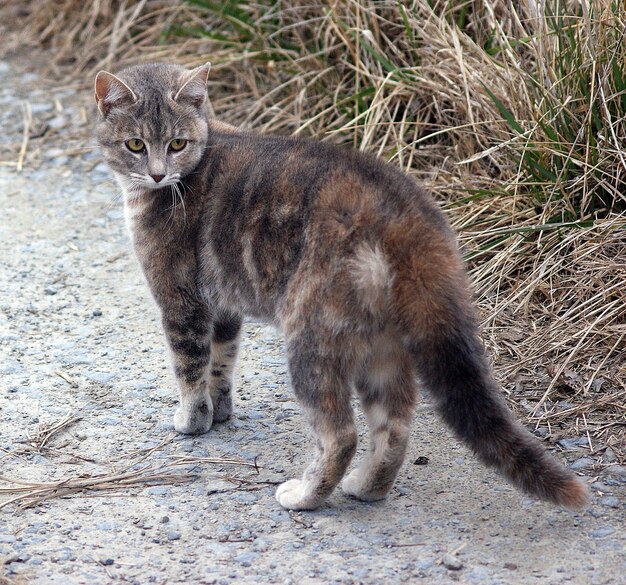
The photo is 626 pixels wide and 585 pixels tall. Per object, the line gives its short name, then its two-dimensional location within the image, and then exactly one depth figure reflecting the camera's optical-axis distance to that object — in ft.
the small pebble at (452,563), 20.59
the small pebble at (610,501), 23.04
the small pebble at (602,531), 21.77
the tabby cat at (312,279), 20.72
